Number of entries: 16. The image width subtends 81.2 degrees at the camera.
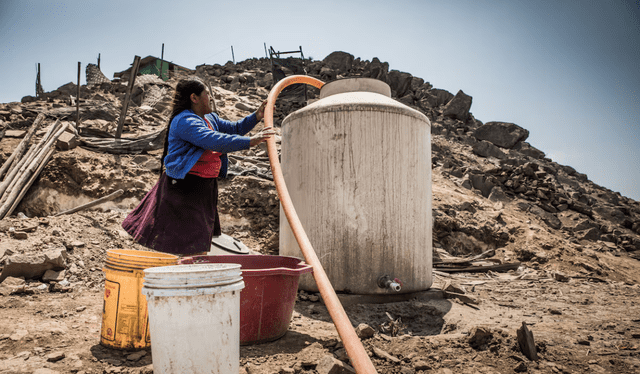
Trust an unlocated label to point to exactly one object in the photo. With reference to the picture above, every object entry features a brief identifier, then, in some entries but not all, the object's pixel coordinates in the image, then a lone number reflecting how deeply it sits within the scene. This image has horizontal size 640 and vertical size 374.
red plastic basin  2.11
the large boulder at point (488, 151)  15.07
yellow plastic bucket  1.93
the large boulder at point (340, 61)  23.69
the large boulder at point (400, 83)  20.56
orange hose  1.71
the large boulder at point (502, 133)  16.78
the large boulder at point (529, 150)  16.73
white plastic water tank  3.06
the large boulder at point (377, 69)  21.17
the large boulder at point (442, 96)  19.84
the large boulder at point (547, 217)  9.62
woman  2.32
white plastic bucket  1.37
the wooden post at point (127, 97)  7.09
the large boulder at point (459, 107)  18.41
